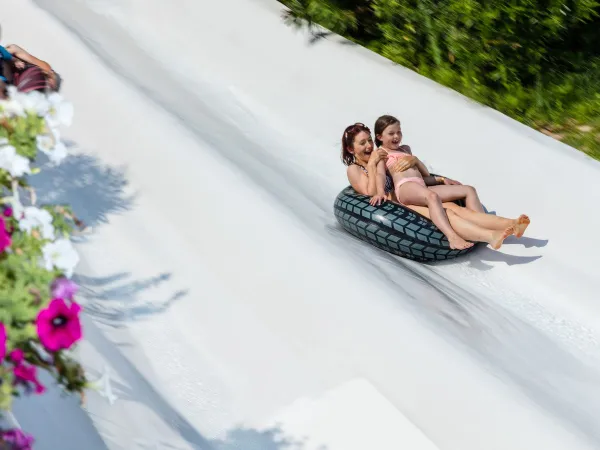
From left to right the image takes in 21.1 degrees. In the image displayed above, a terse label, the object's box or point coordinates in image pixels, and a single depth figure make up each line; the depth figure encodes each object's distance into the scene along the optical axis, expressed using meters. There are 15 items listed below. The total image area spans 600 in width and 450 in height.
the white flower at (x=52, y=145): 5.98
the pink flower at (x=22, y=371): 5.30
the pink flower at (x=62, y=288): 5.50
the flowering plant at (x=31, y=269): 5.31
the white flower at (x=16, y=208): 5.79
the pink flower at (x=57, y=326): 5.26
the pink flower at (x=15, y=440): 5.47
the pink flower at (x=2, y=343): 5.12
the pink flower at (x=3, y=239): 5.46
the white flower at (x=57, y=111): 6.01
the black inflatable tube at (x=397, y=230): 9.01
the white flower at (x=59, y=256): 5.64
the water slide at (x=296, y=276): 7.98
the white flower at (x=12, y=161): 5.81
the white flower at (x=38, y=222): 5.74
